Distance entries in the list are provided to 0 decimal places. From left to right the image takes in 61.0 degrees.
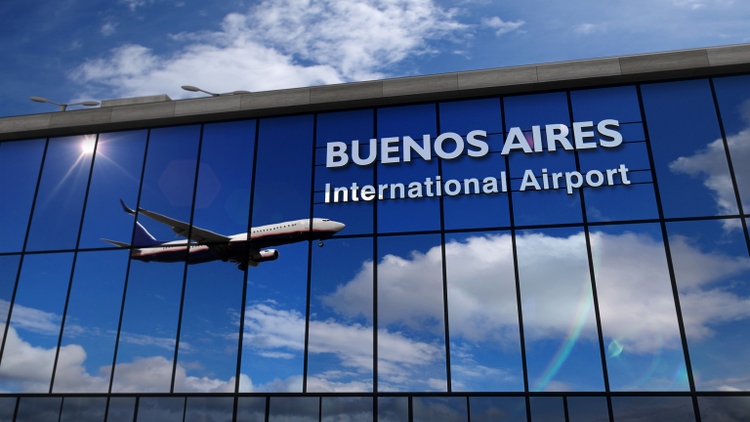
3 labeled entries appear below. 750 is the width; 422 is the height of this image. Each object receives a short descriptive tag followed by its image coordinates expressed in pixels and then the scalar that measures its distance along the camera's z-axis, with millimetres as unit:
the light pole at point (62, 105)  24281
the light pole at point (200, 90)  22828
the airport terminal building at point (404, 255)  18109
